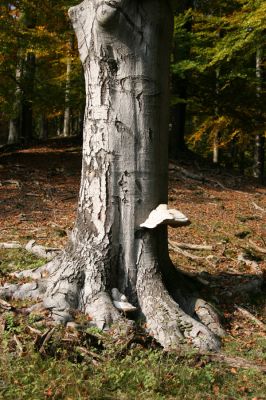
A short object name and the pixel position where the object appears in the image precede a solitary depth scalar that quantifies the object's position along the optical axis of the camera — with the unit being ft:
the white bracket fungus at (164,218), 14.87
